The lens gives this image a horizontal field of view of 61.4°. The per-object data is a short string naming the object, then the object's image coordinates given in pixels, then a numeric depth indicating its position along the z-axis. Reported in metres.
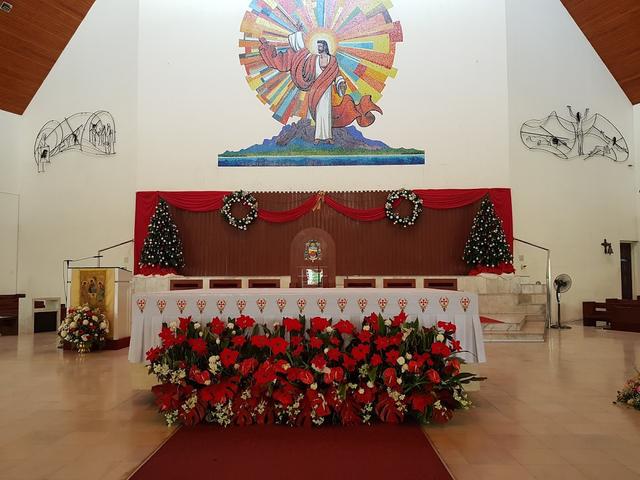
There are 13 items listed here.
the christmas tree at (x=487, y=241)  12.14
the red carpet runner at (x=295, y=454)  3.26
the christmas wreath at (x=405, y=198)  12.95
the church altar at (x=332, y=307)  4.90
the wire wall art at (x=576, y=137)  13.34
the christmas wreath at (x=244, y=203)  13.07
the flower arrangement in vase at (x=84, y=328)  8.52
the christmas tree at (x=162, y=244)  12.44
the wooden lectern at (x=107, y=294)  9.03
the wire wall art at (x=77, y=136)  13.59
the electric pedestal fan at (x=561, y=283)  12.63
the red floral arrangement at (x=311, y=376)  4.24
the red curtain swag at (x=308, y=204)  12.98
